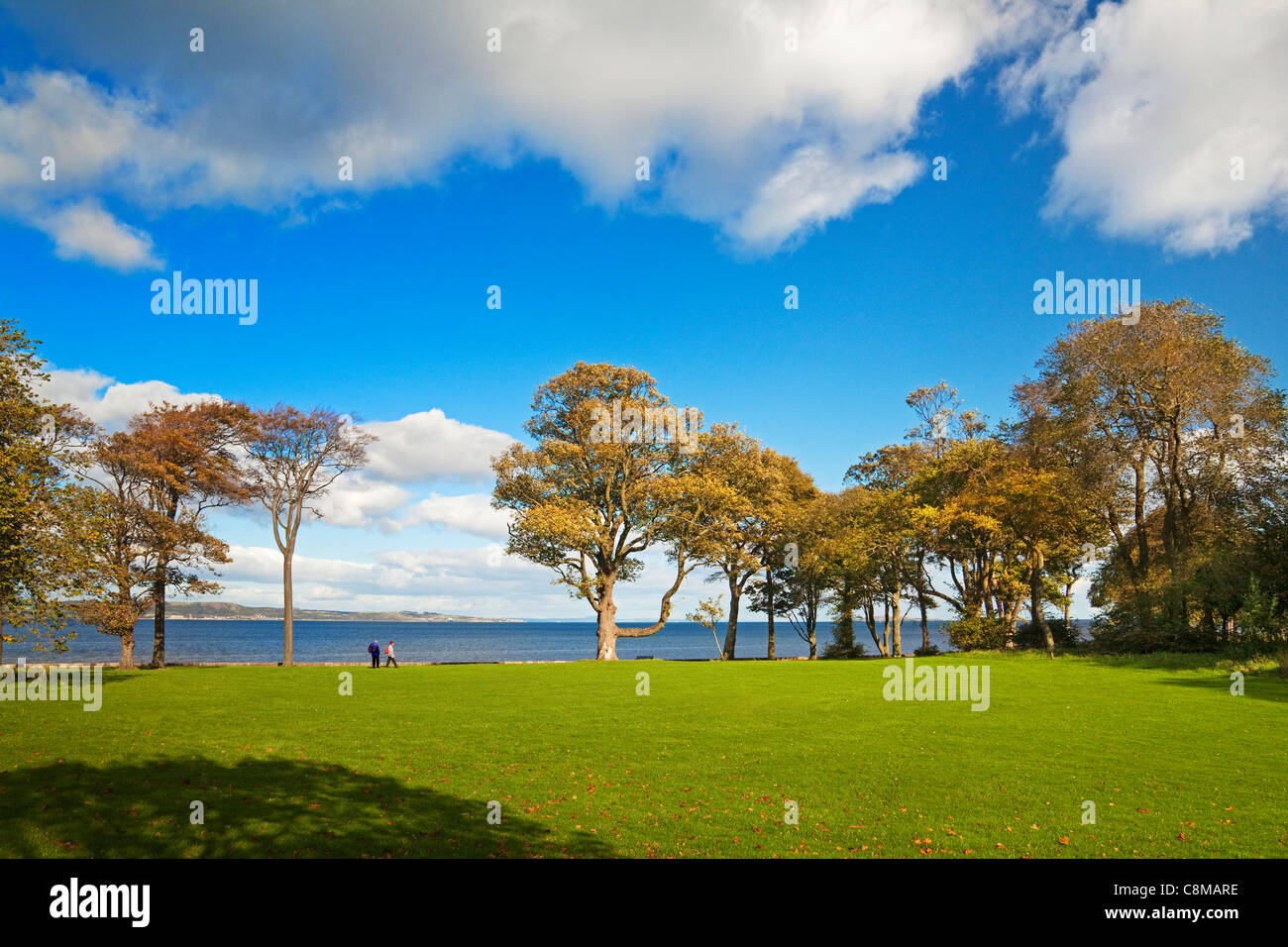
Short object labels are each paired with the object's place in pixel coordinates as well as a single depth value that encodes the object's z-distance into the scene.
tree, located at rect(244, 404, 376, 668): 43.56
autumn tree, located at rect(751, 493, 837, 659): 50.16
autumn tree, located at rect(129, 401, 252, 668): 38.47
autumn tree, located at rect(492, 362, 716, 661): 43.34
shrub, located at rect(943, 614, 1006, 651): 43.56
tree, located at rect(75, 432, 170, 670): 34.88
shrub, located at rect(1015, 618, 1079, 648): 44.00
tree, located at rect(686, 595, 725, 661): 48.49
